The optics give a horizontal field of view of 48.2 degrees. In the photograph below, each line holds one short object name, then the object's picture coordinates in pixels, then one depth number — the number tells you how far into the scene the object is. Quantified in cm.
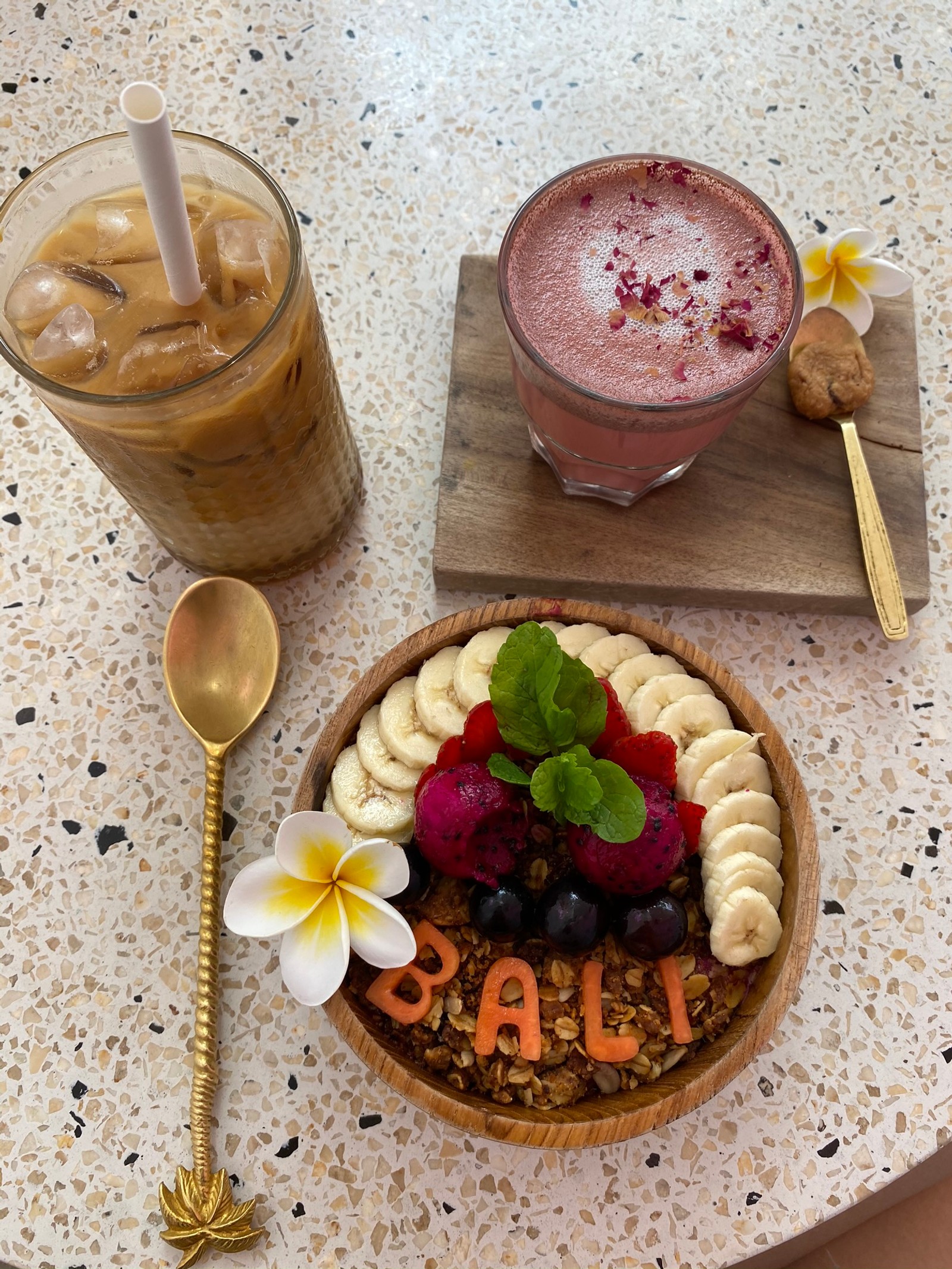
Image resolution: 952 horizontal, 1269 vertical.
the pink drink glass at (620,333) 30
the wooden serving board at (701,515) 34
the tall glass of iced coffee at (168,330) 25
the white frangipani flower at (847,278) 35
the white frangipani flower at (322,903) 26
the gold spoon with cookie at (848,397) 34
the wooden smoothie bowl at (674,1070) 26
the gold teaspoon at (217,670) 31
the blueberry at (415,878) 29
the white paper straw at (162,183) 20
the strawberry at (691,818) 29
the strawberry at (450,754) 29
